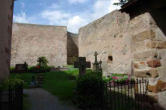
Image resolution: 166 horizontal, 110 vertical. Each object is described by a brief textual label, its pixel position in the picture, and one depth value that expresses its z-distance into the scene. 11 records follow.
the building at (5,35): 4.83
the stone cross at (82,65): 7.32
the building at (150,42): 3.37
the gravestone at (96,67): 9.98
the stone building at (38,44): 20.30
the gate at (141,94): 3.48
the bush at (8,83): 3.69
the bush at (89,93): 4.64
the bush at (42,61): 16.80
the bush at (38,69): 14.91
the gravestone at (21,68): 14.53
